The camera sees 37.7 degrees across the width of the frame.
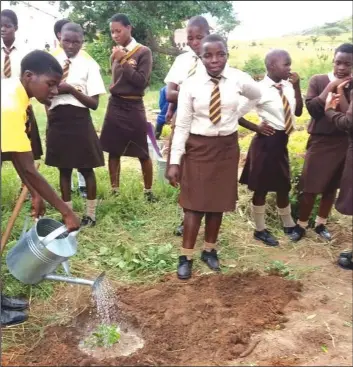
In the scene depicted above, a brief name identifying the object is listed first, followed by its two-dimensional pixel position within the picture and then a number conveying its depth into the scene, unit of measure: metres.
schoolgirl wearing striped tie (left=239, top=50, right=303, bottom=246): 3.94
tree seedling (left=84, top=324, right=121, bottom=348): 2.86
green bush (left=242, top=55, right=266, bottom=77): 16.69
